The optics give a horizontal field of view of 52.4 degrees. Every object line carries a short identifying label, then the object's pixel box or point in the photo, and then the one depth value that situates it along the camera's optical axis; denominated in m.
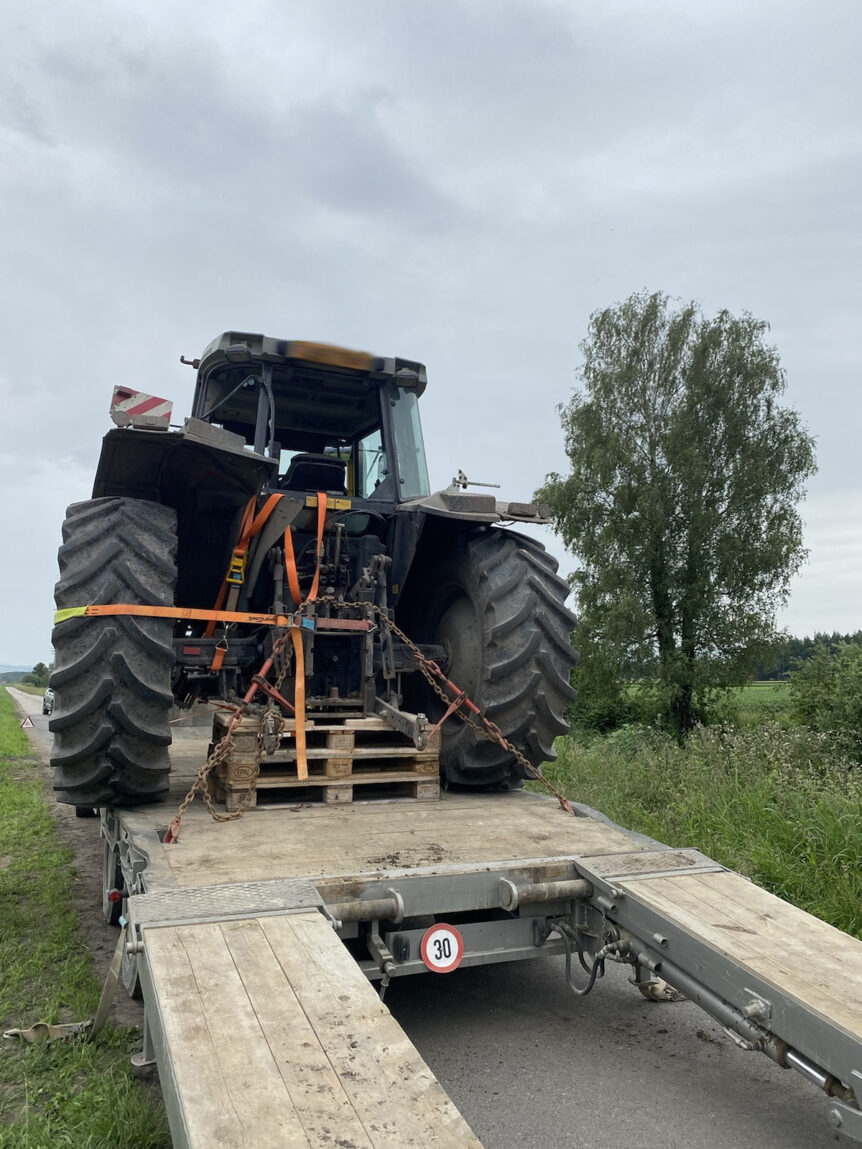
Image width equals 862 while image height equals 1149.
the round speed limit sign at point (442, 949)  2.82
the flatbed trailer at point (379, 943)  1.75
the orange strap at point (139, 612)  3.63
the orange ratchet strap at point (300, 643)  3.93
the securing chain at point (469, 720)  4.07
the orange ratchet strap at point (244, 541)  4.41
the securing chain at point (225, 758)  3.41
